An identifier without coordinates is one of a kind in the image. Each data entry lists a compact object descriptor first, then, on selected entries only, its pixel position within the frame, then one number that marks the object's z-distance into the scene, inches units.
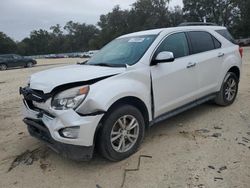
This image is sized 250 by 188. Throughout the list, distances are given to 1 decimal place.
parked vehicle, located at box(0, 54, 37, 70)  699.2
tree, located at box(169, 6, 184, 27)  1719.0
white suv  93.9
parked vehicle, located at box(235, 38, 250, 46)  1351.9
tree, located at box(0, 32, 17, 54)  1994.4
